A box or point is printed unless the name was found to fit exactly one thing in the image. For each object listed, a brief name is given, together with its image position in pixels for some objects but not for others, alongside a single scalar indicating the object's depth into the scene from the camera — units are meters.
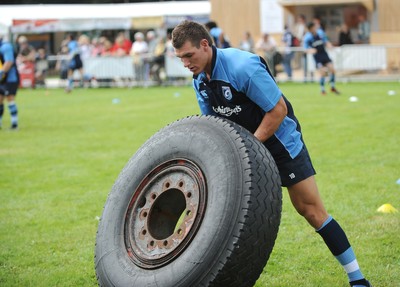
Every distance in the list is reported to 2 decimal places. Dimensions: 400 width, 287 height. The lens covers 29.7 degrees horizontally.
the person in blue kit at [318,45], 20.81
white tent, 31.86
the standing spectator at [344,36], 26.55
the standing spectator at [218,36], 17.81
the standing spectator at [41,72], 31.33
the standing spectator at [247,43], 27.77
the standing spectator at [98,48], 29.92
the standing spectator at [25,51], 28.46
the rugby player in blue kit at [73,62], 27.23
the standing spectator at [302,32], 25.95
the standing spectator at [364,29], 28.36
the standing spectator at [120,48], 28.81
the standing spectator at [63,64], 29.81
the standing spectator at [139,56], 28.06
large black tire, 4.29
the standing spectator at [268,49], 26.41
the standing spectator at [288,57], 26.23
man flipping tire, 4.68
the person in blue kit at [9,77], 14.99
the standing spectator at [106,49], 29.17
